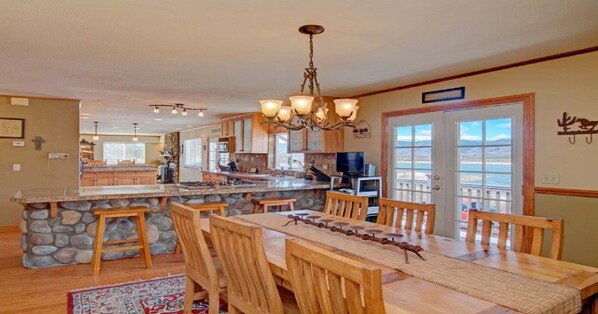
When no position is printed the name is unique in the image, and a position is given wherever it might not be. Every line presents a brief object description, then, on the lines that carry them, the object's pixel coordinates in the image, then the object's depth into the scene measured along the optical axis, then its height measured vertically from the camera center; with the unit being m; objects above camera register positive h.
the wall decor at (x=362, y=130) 5.59 +0.45
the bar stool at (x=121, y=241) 3.80 -0.77
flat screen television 5.36 -0.03
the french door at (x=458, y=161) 3.97 +0.00
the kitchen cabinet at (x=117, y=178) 7.68 -0.39
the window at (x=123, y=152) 16.02 +0.29
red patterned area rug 3.00 -1.15
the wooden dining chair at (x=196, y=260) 2.23 -0.62
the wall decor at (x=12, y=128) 5.87 +0.46
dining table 1.42 -0.50
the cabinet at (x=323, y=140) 5.86 +0.31
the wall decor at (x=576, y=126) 3.34 +0.32
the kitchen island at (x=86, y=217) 3.95 -0.62
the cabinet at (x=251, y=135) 7.78 +0.51
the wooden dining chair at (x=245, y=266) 1.76 -0.52
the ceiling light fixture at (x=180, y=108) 6.91 +0.96
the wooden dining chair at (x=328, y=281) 1.13 -0.40
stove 4.62 -0.32
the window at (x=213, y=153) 10.67 +0.18
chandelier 2.79 +0.38
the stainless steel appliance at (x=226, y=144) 8.66 +0.35
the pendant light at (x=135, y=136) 12.03 +0.89
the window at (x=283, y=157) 7.31 +0.06
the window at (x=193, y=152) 12.32 +0.24
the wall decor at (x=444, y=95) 4.38 +0.78
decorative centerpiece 2.04 -0.46
